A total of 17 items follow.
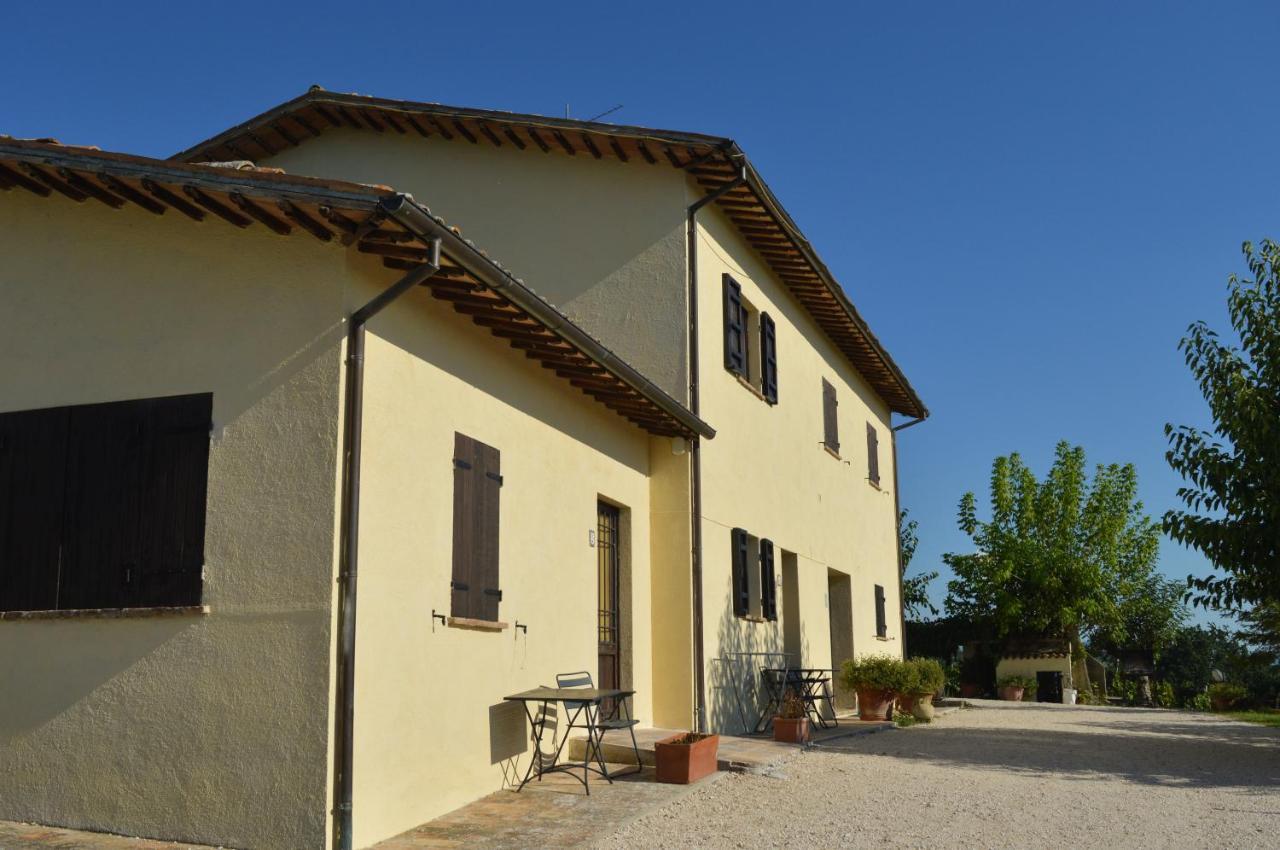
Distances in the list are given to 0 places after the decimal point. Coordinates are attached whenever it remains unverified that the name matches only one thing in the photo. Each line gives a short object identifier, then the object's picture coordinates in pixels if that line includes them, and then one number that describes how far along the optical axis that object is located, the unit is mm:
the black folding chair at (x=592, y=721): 7863
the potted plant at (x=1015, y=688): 24172
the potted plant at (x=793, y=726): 10711
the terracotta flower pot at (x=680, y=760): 8023
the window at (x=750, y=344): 12227
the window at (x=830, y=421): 15984
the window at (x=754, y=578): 11953
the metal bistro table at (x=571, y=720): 7496
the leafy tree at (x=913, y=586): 29592
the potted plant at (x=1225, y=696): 24312
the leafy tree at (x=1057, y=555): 26250
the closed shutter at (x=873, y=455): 19031
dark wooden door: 10062
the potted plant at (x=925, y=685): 14375
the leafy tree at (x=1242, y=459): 11062
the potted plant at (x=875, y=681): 14094
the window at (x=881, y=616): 18525
